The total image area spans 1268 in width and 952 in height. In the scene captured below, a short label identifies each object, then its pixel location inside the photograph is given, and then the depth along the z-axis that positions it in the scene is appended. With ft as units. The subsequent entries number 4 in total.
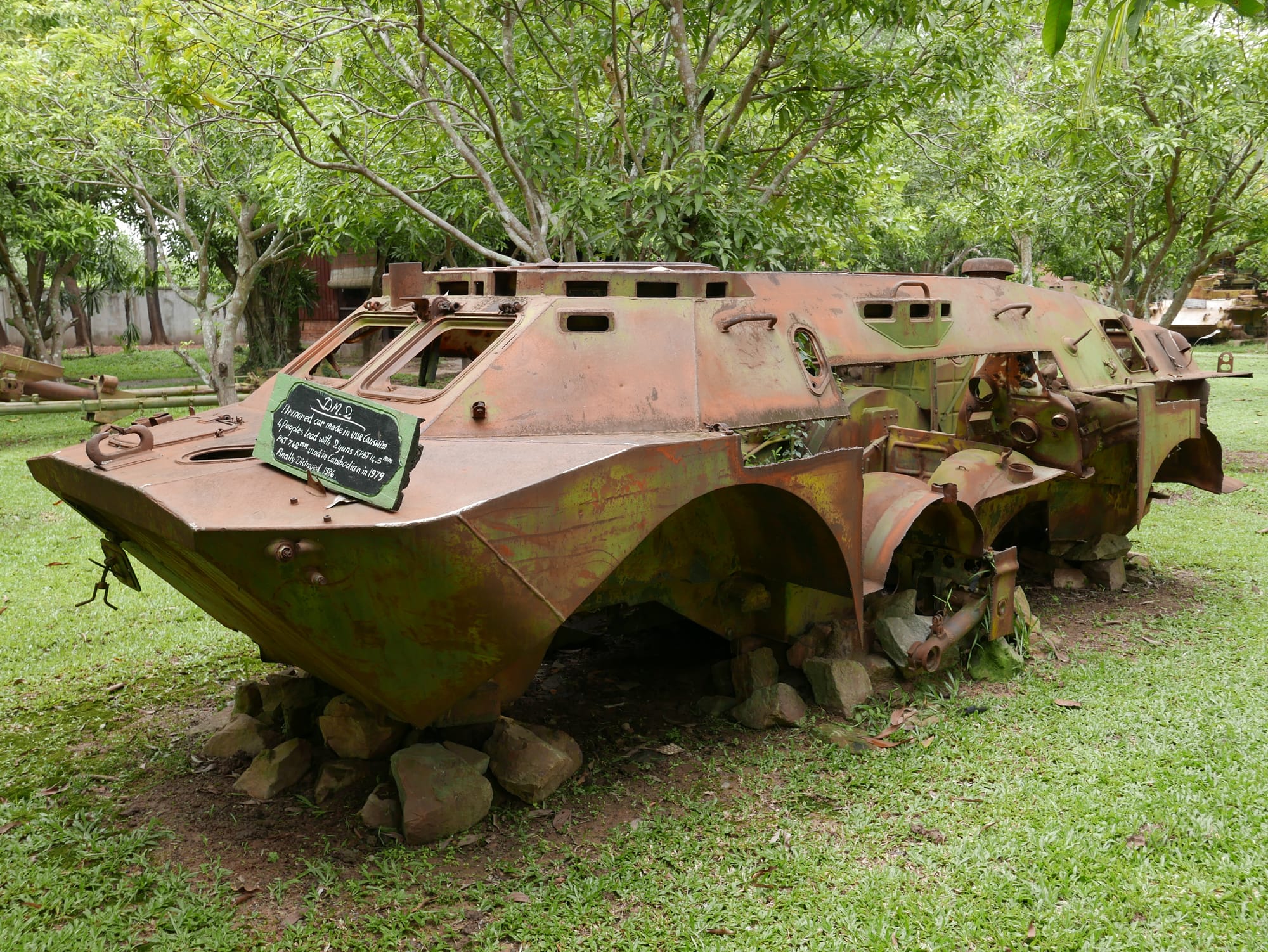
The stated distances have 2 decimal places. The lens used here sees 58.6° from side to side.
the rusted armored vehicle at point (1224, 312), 85.35
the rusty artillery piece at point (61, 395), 37.91
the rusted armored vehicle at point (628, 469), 10.93
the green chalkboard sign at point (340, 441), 10.61
